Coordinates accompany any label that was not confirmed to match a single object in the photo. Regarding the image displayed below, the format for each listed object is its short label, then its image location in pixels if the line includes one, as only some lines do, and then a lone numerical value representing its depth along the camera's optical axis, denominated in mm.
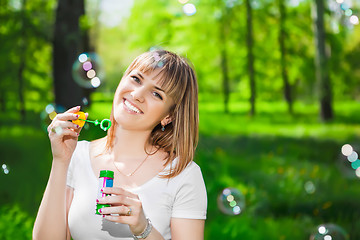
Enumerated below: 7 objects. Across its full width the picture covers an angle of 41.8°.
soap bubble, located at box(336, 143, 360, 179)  5434
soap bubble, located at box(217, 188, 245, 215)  4012
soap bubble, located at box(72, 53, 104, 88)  4145
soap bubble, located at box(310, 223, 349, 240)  3855
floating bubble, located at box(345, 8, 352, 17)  4595
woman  1892
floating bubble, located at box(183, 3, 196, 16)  4217
